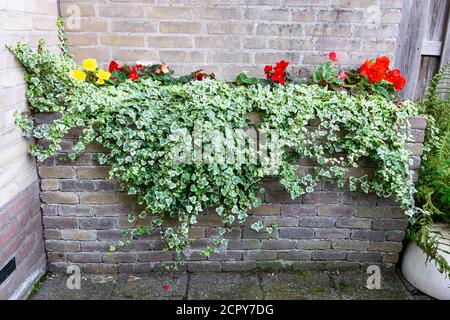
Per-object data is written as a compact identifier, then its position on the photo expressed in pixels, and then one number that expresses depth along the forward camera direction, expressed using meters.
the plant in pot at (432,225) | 2.15
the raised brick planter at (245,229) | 2.23
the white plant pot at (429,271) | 2.15
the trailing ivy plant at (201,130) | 2.03
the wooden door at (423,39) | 2.82
